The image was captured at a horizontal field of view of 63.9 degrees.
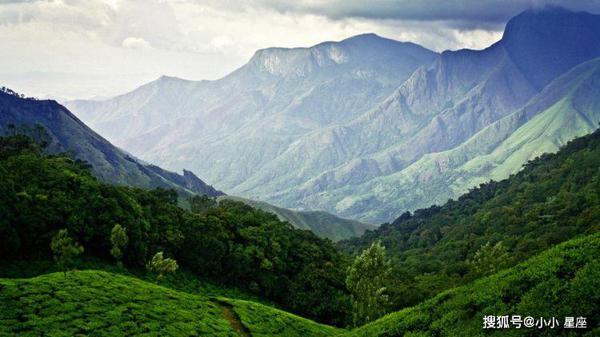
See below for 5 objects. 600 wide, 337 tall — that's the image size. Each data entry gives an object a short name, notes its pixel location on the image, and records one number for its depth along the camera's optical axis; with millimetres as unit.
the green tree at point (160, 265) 86375
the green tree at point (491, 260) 101138
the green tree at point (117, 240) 82419
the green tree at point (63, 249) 69781
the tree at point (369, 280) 87000
